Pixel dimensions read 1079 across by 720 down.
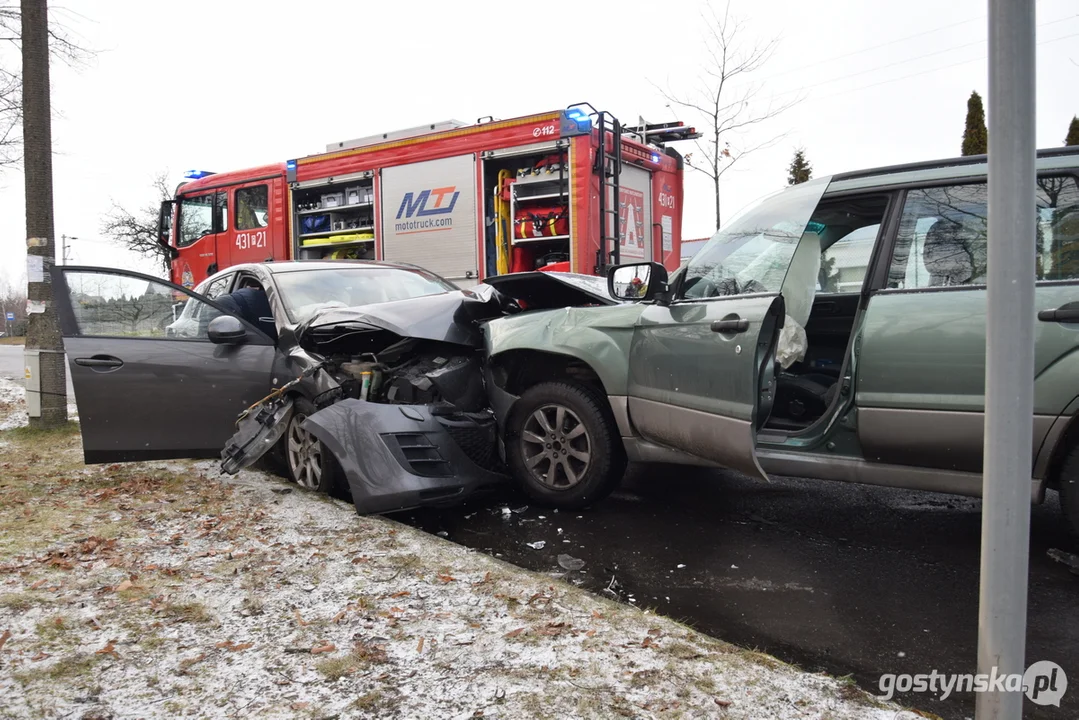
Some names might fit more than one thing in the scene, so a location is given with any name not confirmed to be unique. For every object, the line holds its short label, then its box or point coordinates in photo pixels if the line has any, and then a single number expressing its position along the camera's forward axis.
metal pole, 1.55
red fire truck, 8.79
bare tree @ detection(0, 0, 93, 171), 8.12
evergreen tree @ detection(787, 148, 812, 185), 28.92
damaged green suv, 3.16
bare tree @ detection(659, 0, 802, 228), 14.14
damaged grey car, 4.30
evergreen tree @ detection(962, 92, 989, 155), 21.03
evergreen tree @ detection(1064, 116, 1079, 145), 19.44
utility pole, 7.15
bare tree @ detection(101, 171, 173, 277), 42.41
